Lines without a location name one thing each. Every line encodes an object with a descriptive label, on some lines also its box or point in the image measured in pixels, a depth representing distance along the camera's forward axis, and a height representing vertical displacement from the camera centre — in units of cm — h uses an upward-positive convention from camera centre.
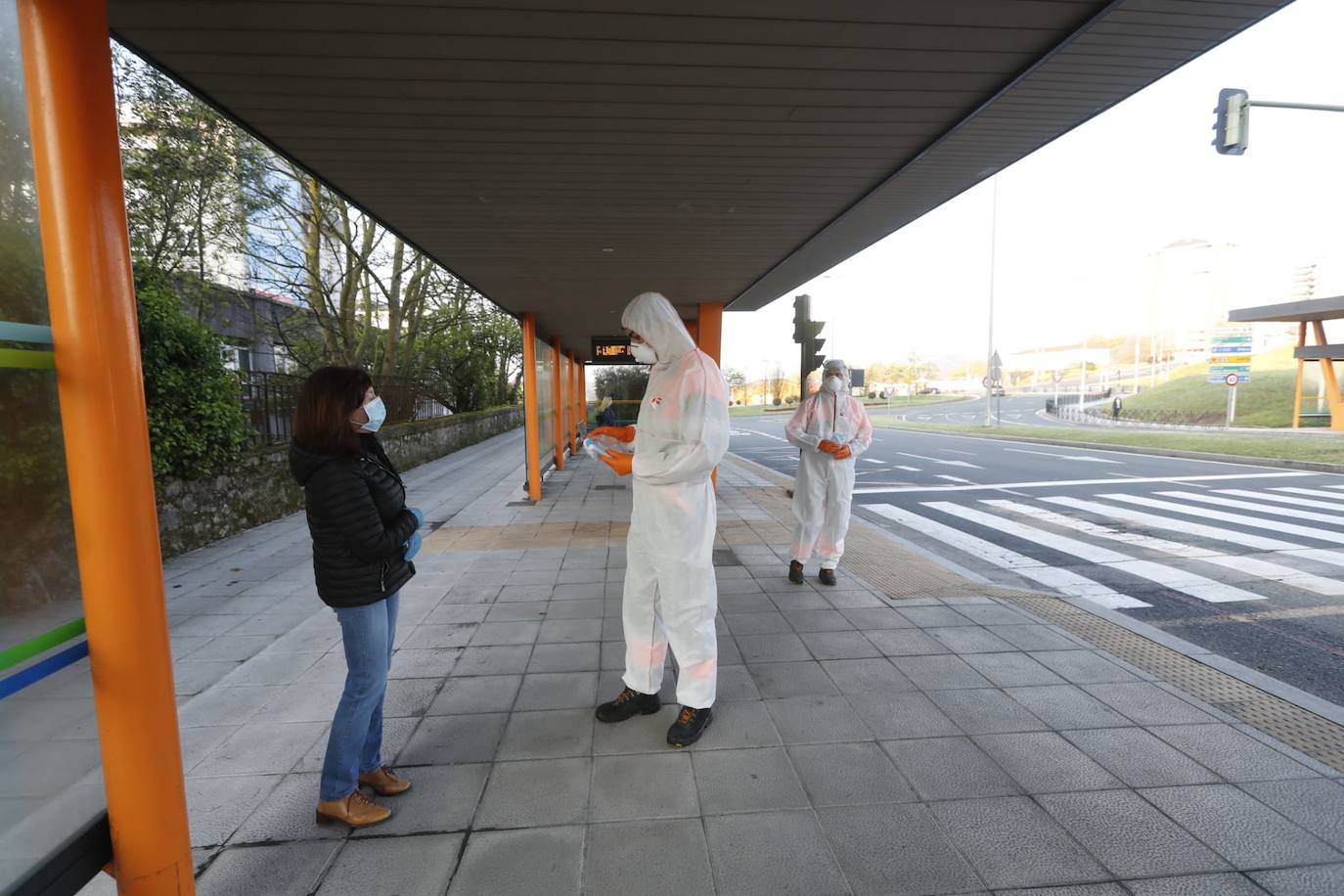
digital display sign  1178 +83
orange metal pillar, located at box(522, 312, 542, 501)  948 -33
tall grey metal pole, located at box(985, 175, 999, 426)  2700 +147
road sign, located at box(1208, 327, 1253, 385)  2547 +108
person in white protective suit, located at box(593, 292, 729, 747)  273 -50
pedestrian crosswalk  527 -178
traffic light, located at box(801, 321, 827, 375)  703 +47
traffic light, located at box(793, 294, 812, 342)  710 +88
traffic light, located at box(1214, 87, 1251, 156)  794 +331
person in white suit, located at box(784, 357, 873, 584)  496 -65
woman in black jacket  204 -49
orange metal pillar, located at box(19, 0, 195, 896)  142 -4
